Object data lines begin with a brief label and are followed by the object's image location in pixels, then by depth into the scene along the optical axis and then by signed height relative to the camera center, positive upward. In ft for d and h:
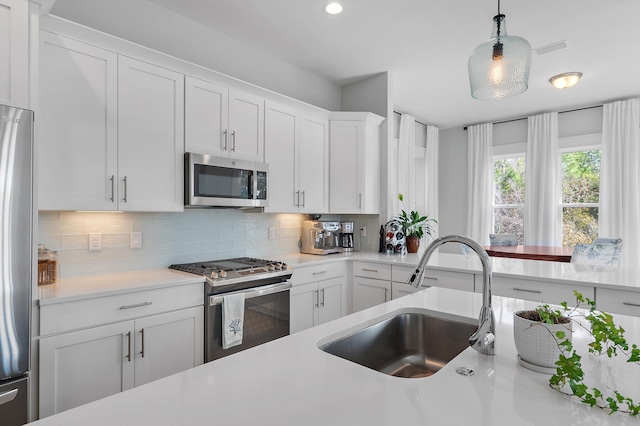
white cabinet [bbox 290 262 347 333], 9.83 -2.43
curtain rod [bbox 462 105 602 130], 16.19 +4.90
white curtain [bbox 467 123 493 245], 19.29 +1.70
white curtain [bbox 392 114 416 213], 17.07 +2.49
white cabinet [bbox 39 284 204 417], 5.78 -2.54
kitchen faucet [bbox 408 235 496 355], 3.46 -1.01
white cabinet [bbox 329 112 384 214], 12.34 +1.72
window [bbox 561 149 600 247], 16.56 +0.89
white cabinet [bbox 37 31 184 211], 6.50 +1.62
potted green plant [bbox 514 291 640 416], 2.47 -1.09
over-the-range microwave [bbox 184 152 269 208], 8.32 +0.75
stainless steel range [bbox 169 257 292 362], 7.62 -1.94
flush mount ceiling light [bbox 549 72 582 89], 12.50 +4.75
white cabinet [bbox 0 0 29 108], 5.33 +2.39
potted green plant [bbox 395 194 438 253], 12.98 -0.63
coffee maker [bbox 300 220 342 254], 11.92 -0.84
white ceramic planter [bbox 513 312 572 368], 3.10 -1.13
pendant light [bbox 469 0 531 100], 5.93 +2.55
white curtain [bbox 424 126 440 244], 19.65 +2.11
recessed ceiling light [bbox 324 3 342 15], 8.86 +5.15
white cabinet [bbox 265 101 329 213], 10.46 +1.65
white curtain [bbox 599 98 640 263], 14.94 +1.66
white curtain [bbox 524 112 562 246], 17.08 +1.53
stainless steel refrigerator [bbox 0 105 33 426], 4.96 -0.68
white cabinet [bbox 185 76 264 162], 8.52 +2.33
